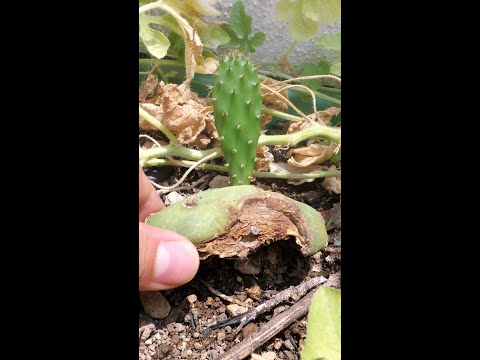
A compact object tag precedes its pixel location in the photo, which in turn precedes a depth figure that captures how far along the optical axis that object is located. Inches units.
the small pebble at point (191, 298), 4.7
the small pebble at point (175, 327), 4.5
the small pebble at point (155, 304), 4.6
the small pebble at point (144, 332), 4.5
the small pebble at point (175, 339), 4.5
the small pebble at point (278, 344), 4.4
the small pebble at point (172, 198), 6.1
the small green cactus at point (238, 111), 5.9
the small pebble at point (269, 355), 4.3
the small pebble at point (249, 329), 4.5
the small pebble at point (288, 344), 4.5
